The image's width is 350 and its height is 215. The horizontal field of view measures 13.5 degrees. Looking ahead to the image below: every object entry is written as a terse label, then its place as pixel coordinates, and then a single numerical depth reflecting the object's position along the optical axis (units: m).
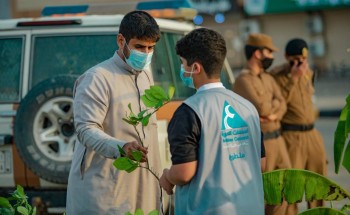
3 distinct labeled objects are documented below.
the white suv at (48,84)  11.26
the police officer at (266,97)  12.32
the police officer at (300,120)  12.88
